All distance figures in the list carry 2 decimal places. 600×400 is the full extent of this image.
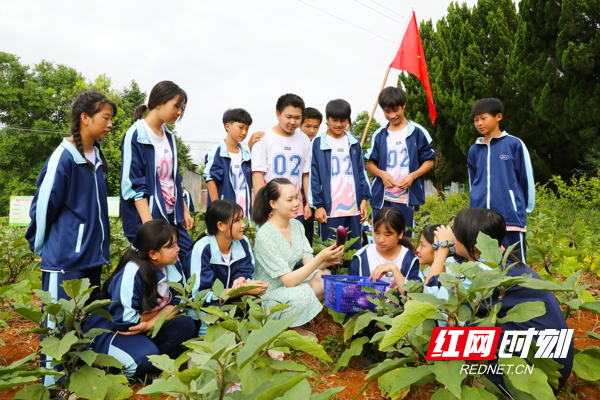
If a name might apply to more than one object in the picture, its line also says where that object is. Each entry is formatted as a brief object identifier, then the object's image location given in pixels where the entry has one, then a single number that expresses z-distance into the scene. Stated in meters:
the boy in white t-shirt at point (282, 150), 4.00
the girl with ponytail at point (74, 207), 2.52
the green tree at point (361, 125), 23.33
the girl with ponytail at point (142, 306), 2.54
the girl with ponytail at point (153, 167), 3.03
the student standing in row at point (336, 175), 3.99
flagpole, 5.25
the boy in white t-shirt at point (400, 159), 4.11
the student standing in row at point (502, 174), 3.67
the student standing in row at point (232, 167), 4.32
